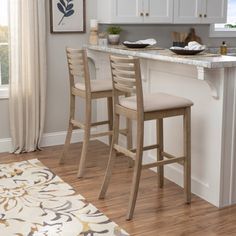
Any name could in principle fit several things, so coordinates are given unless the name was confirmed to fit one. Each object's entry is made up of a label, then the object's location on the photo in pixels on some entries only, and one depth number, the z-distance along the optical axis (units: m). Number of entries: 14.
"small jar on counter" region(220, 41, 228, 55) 5.05
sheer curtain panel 4.09
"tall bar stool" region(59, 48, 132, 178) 3.54
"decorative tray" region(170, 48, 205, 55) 3.18
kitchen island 2.92
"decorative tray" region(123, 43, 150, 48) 3.81
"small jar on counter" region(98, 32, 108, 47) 4.37
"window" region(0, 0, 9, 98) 4.24
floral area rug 2.73
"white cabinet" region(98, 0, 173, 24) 4.31
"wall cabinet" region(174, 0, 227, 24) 4.71
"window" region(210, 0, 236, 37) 5.36
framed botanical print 4.29
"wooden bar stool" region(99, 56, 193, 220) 2.84
